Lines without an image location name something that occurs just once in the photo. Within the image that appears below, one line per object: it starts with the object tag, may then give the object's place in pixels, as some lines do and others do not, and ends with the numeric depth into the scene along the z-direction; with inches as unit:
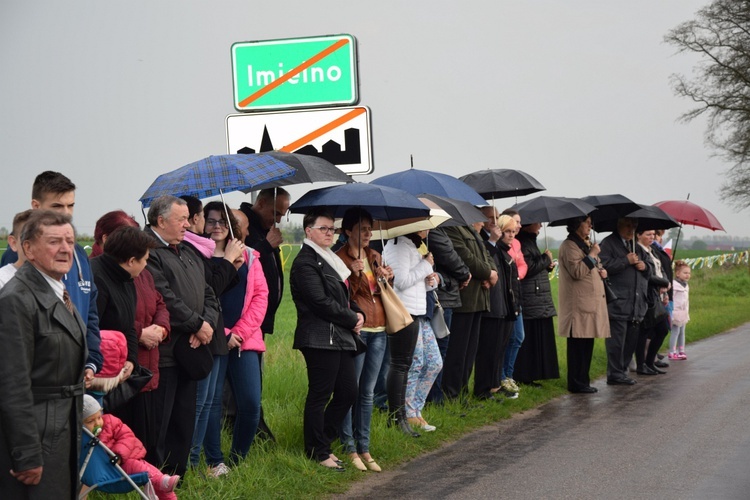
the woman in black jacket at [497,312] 774.0
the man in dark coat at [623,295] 897.3
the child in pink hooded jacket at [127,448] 373.9
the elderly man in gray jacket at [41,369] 309.9
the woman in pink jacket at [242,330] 508.7
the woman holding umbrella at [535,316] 835.1
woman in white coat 633.5
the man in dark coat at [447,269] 700.3
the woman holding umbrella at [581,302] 842.5
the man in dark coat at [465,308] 736.1
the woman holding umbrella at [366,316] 552.9
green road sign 587.1
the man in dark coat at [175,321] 451.8
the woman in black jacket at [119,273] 411.0
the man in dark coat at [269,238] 564.5
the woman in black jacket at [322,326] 518.7
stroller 353.8
